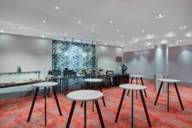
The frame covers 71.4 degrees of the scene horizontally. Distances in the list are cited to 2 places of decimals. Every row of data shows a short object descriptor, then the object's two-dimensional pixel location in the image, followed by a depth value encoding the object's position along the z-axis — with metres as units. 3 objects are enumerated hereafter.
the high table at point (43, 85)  2.98
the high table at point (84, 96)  1.87
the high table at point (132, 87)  2.75
